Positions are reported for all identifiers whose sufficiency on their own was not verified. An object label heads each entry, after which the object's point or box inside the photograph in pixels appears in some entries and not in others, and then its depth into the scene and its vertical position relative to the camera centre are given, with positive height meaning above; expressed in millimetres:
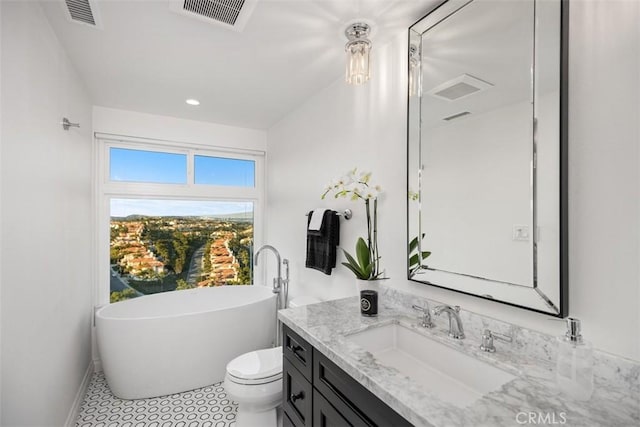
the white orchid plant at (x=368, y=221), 1699 -38
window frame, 2990 +271
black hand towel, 2230 -196
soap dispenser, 833 -406
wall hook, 1899 +553
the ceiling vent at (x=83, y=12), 1493 +1013
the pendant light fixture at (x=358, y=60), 1472 +734
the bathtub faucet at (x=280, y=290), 2818 -692
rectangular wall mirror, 1051 +260
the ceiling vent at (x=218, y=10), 1479 +1005
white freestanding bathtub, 2312 -1025
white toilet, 1850 -1044
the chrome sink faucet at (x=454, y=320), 1265 -436
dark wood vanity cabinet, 978 -674
